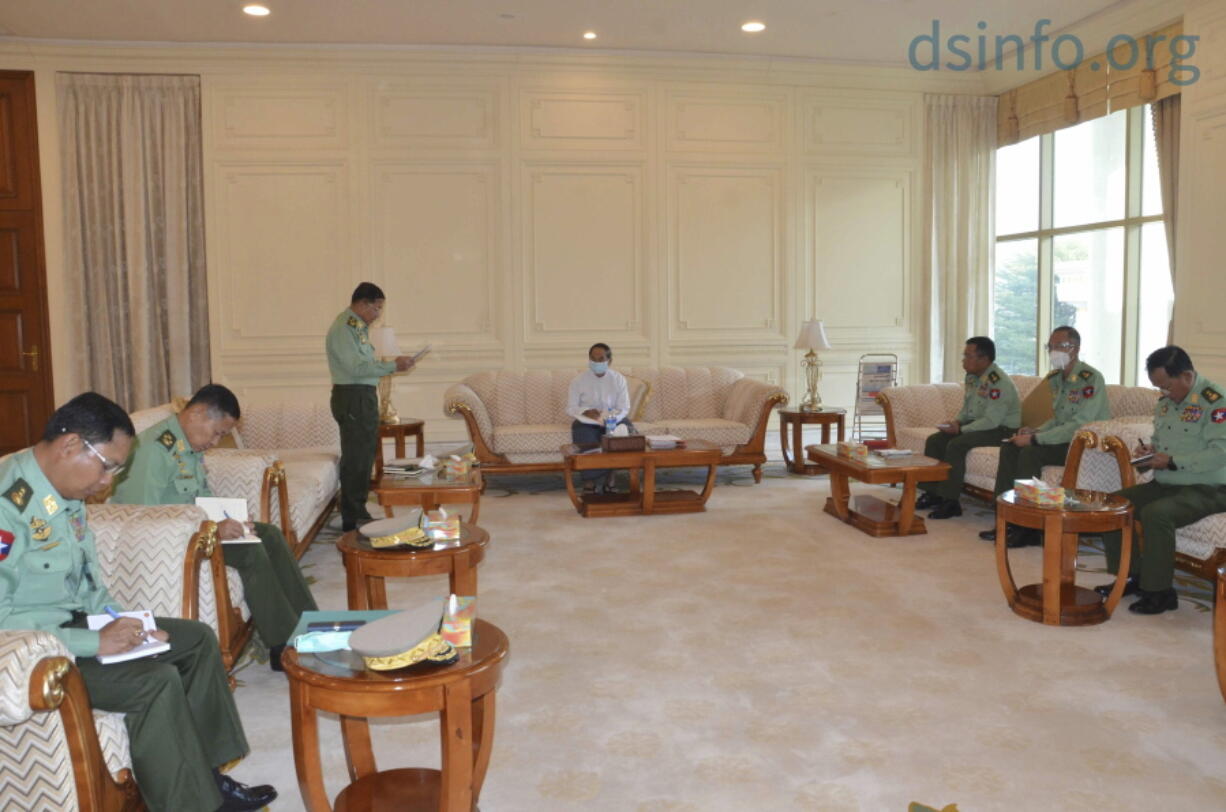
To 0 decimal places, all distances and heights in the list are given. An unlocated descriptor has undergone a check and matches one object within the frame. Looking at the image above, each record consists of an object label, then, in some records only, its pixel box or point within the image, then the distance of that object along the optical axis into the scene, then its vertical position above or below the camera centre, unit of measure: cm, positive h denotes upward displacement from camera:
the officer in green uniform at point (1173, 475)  447 -75
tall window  815 +60
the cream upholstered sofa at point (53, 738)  208 -90
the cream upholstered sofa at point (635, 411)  754 -70
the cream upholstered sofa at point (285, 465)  486 -75
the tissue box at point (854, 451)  626 -83
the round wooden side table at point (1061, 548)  436 -102
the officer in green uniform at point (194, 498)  370 -60
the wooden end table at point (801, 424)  823 -86
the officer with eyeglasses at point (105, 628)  242 -73
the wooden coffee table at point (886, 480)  597 -98
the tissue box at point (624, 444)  665 -79
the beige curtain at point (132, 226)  870 +93
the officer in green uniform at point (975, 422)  658 -70
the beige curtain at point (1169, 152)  756 +122
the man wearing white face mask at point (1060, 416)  579 -58
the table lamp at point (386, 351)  802 -18
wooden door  867 +48
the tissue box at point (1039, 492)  448 -79
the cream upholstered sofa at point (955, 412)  575 -73
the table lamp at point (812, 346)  845 -22
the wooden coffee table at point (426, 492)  533 -87
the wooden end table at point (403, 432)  782 -81
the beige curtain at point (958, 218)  999 +98
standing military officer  618 -41
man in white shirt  742 -55
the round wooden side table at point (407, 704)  239 -91
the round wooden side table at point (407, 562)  387 -91
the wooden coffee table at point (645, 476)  657 -102
